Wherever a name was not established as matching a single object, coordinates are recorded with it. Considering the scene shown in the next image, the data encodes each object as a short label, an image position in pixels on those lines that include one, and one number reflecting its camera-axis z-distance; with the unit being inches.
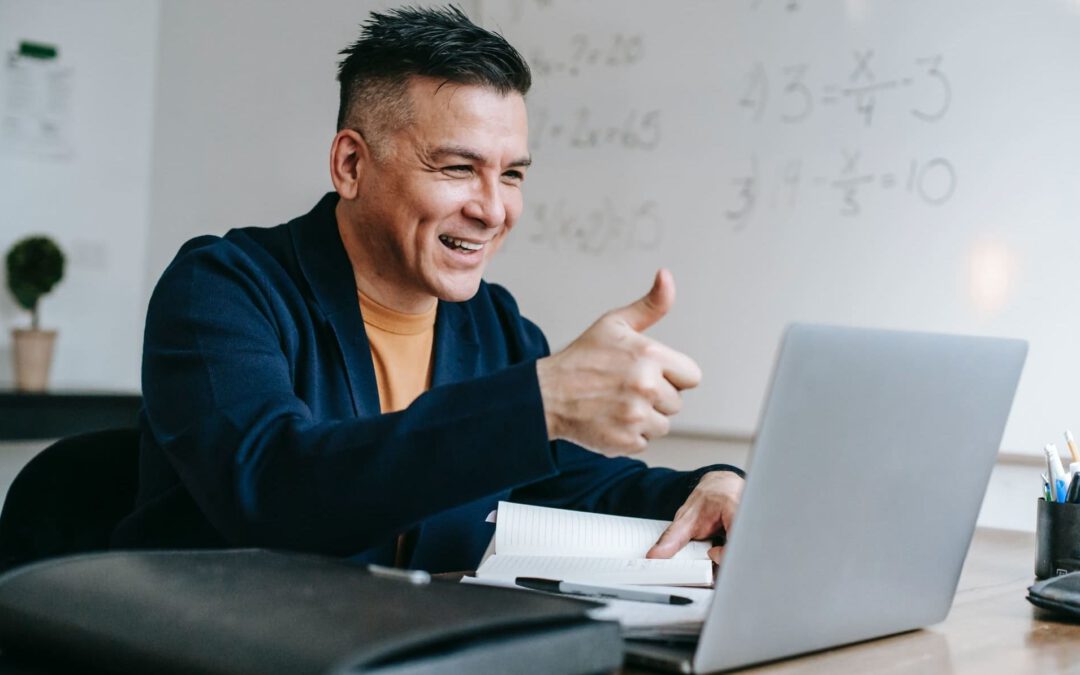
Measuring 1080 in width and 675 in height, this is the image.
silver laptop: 26.3
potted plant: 113.4
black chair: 47.1
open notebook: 37.6
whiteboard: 80.8
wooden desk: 30.7
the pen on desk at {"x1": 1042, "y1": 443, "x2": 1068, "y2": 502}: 47.4
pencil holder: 45.7
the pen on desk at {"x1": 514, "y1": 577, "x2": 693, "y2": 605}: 33.3
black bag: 21.5
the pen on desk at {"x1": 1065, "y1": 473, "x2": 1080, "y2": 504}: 46.6
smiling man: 32.7
